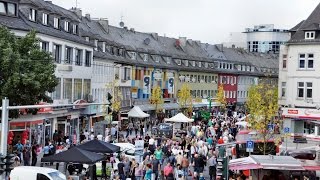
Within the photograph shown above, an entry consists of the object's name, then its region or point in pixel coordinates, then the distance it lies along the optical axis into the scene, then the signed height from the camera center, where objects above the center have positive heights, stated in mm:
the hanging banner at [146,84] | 74000 +996
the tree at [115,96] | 60438 -369
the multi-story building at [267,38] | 195500 +16861
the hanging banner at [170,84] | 80000 +1110
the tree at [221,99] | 102600 -843
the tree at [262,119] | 39156 -1628
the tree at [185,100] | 89475 -948
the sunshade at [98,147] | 30500 -2555
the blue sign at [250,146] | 32781 -2588
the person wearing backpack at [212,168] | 31922 -3619
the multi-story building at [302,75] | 62312 +1946
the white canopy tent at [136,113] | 59919 -1872
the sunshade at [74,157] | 26716 -2675
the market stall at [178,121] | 55994 -2373
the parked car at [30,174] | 25531 -3203
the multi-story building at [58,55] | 44712 +3132
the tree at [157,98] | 84519 -669
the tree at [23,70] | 34312 +1147
